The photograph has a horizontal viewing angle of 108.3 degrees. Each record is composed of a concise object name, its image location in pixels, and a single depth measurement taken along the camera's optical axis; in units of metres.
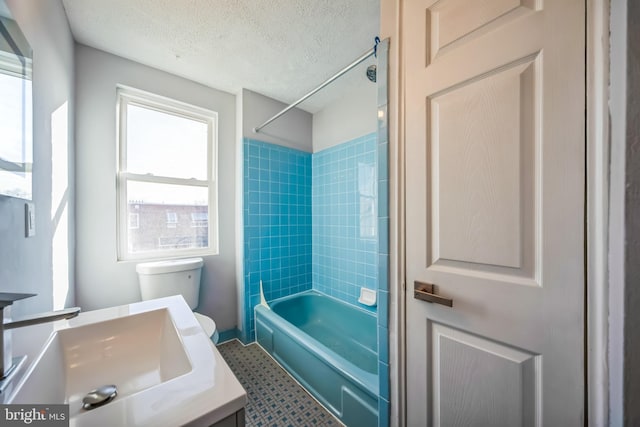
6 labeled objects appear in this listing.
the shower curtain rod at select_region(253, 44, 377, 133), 1.20
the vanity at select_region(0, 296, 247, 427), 0.44
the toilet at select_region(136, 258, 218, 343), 1.68
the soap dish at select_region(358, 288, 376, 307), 2.05
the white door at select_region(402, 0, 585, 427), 0.60
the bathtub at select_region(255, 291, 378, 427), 1.23
